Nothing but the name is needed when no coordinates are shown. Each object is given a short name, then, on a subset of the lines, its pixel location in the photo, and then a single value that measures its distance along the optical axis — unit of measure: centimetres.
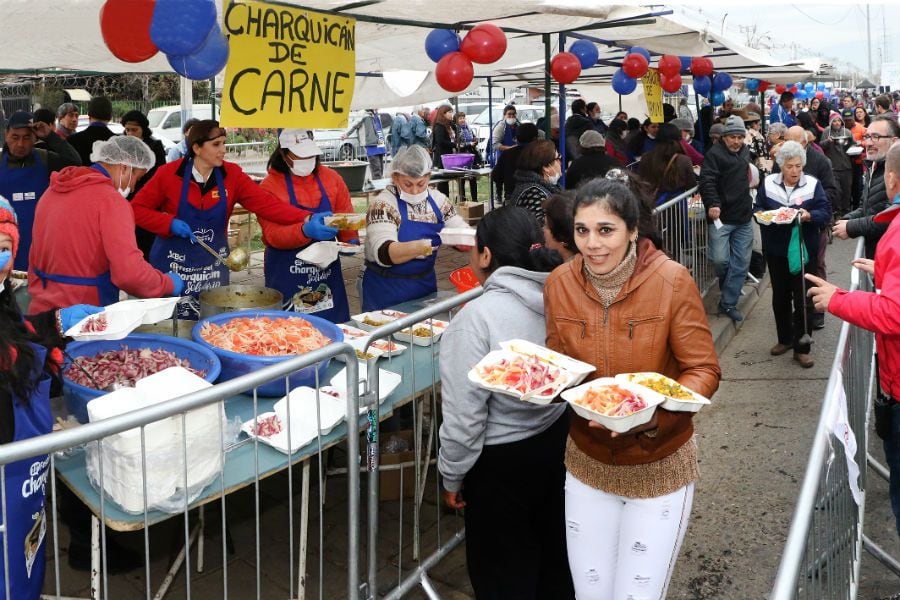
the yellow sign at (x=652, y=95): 1187
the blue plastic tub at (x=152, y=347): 342
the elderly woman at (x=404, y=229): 548
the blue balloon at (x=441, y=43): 711
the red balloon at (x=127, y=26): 452
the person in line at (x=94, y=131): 926
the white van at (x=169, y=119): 2252
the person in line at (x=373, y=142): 2081
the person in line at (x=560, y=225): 362
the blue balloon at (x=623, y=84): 1203
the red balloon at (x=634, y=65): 1034
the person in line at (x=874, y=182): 596
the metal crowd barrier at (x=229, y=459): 237
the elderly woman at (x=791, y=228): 733
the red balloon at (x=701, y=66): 1280
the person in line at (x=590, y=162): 889
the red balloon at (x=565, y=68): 845
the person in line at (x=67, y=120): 1107
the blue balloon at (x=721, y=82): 1701
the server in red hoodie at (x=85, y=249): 430
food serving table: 288
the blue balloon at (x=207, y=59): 457
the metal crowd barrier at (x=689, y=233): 784
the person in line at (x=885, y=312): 357
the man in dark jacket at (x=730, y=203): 840
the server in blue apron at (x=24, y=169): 743
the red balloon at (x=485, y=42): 674
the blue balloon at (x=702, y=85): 1555
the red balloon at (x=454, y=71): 694
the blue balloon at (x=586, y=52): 921
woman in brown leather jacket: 292
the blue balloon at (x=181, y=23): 412
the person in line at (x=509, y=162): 952
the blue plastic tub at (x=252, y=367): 379
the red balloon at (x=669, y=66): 1171
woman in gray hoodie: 320
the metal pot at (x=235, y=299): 496
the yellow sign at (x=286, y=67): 495
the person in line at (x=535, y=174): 616
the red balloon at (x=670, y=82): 1195
